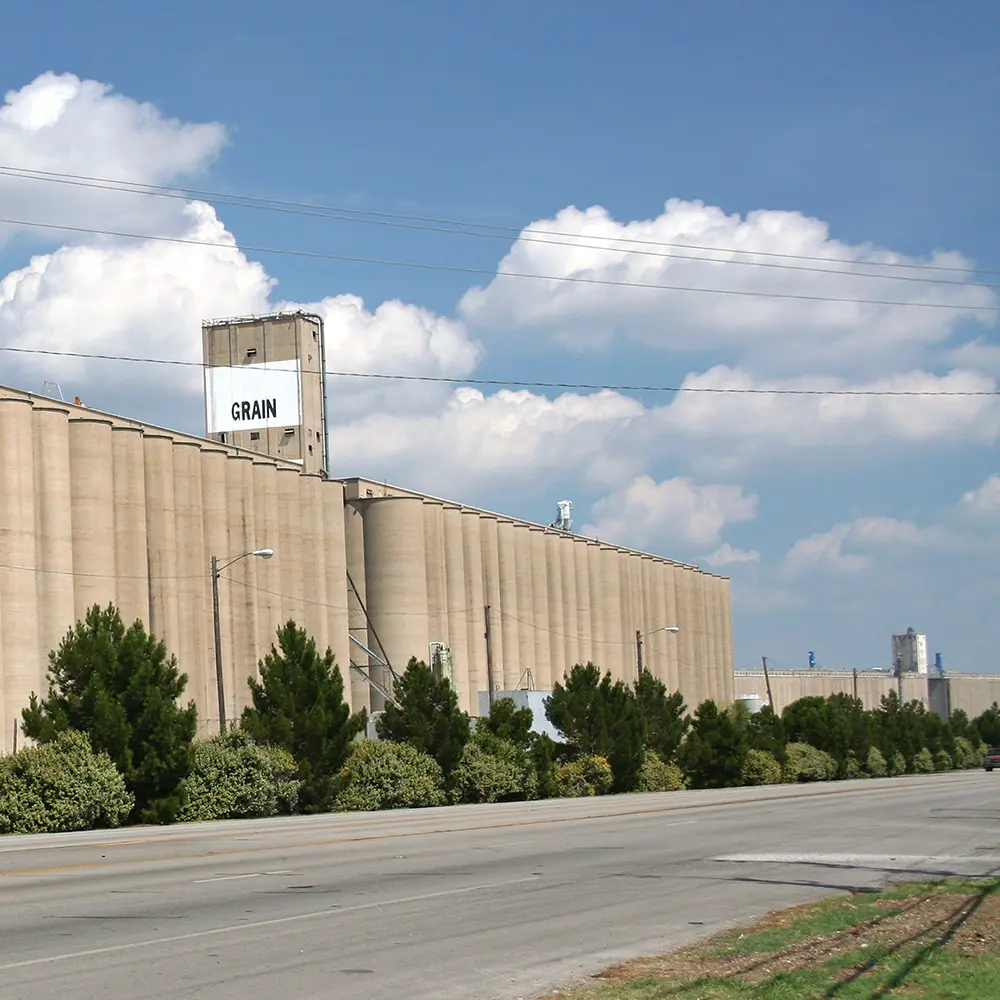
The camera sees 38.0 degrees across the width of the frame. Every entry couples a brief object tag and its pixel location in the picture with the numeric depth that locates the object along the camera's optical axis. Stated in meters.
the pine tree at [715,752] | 67.94
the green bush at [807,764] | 74.44
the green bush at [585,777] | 58.88
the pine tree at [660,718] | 71.44
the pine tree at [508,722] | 54.78
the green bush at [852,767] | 83.56
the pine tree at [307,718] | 43.44
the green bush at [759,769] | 69.75
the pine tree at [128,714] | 35.50
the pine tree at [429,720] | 49.44
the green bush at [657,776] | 63.78
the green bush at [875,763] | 88.19
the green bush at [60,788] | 32.94
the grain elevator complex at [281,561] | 57.41
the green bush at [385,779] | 45.22
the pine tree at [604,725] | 61.72
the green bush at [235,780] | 38.28
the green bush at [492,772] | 50.03
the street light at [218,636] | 46.28
